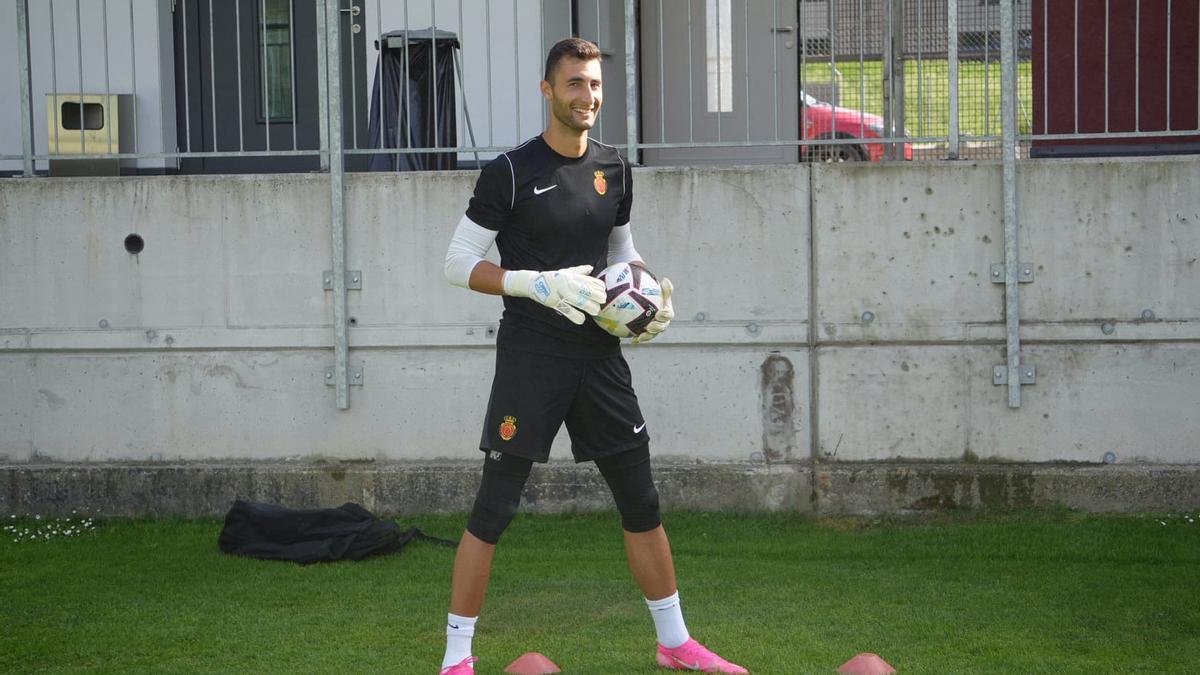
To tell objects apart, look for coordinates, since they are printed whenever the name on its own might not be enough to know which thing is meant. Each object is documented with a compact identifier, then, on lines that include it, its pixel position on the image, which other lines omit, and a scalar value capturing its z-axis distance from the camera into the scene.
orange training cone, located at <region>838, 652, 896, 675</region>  4.82
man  4.84
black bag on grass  7.08
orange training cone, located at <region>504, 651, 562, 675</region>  5.02
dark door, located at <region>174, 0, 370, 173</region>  11.64
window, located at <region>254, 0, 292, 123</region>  11.77
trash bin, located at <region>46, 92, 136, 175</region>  9.25
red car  11.16
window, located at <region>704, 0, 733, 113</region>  11.82
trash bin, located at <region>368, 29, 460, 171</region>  8.95
